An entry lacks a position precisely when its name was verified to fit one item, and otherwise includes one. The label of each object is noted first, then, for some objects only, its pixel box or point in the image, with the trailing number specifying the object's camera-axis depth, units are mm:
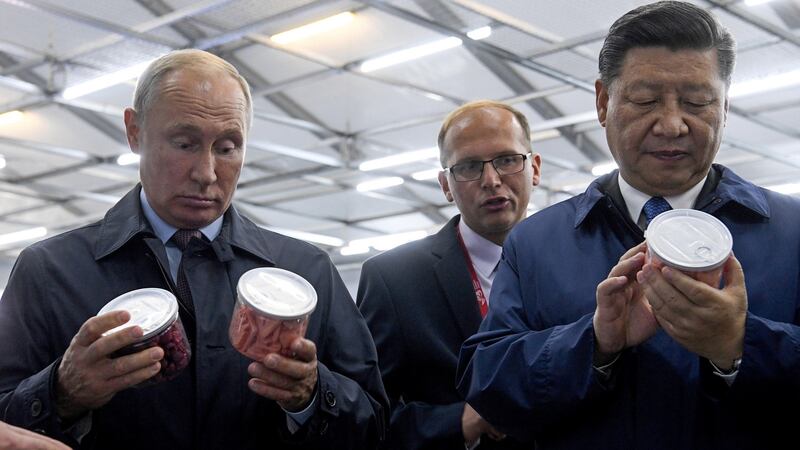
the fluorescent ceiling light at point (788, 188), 10773
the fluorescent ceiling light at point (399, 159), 9680
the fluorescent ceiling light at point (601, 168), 10262
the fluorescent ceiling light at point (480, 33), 6953
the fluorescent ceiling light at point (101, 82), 7339
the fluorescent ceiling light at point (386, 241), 13367
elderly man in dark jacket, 1776
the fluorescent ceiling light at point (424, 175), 11141
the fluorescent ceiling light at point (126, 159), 10094
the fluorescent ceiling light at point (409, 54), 7090
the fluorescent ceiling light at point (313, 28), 7477
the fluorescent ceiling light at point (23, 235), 13021
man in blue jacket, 1565
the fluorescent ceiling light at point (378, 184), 11141
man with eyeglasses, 2432
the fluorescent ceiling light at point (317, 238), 13549
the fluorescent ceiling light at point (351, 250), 14133
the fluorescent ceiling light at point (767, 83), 7359
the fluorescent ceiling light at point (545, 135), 9820
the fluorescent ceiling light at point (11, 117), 9346
